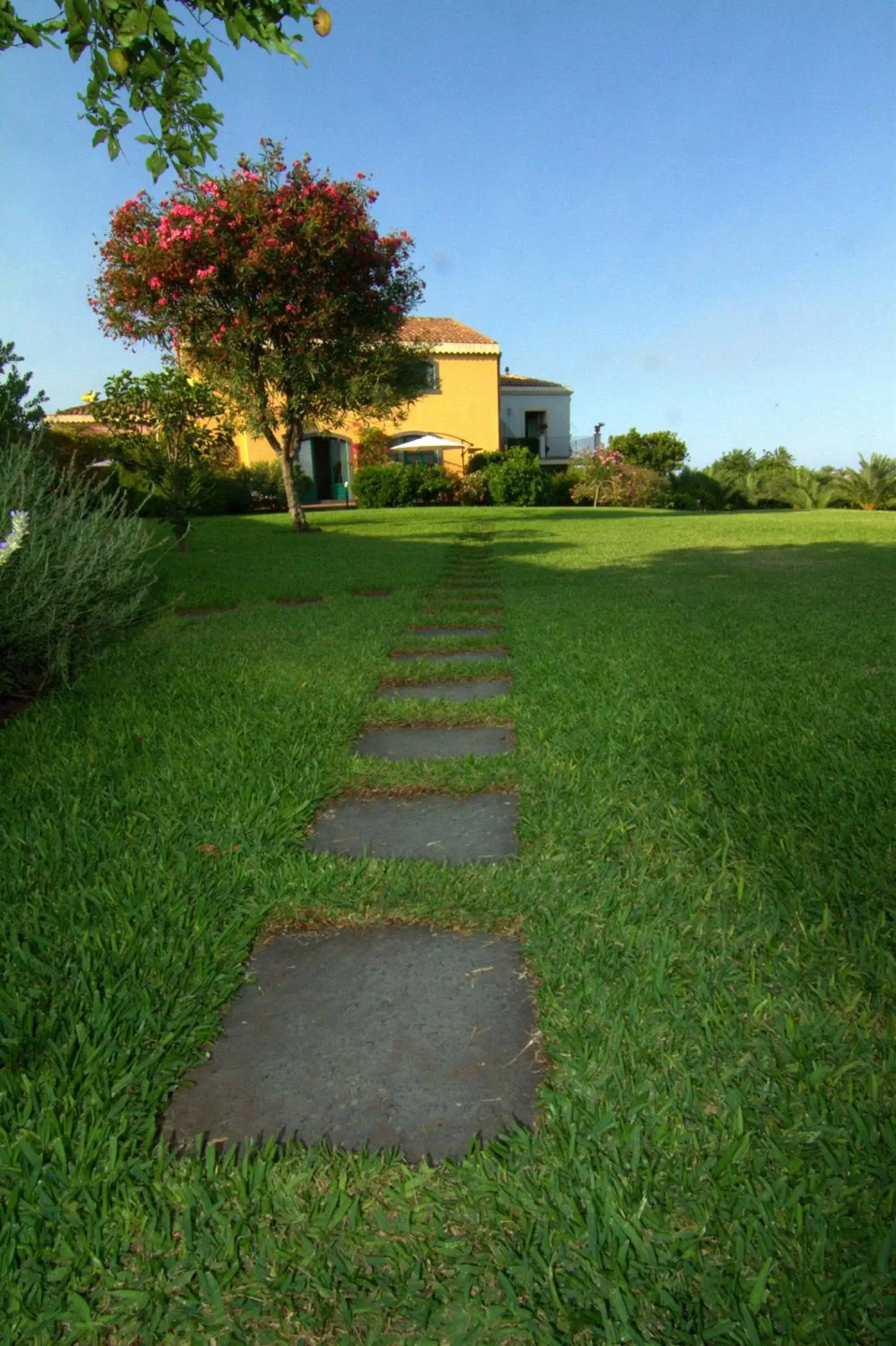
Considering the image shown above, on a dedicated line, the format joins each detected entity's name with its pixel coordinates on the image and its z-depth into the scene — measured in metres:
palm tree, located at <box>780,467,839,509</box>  29.88
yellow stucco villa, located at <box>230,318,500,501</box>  33.22
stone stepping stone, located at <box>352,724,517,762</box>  3.30
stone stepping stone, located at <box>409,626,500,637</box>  5.91
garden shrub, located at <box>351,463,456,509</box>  26.55
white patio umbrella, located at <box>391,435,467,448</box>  30.56
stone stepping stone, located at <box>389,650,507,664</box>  4.93
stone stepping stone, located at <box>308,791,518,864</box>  2.42
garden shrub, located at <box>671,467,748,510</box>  32.03
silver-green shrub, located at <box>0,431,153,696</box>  4.04
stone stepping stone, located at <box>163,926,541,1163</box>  1.42
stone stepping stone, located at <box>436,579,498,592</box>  8.61
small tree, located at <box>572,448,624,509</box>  28.47
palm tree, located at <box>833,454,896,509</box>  28.92
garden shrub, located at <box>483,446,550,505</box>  27.05
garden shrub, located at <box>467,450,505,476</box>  30.14
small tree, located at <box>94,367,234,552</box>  12.48
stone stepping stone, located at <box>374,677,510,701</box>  4.12
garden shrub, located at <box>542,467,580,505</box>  28.72
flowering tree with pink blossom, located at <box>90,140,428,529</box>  14.31
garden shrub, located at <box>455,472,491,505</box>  27.73
